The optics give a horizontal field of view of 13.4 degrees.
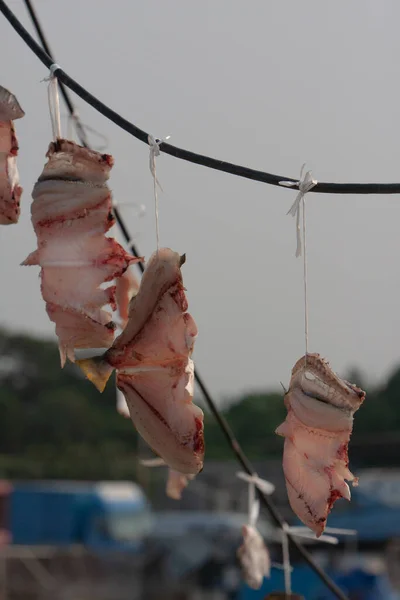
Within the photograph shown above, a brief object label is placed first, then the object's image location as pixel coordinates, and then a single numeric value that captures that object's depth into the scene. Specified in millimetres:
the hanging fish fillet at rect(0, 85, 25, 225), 2142
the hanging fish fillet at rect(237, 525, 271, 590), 2755
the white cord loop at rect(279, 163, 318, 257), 1908
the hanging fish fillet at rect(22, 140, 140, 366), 2081
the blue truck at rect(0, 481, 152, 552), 17500
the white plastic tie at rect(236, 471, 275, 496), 2658
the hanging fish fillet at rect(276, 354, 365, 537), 2027
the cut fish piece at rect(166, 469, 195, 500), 2893
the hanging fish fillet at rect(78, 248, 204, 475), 2013
